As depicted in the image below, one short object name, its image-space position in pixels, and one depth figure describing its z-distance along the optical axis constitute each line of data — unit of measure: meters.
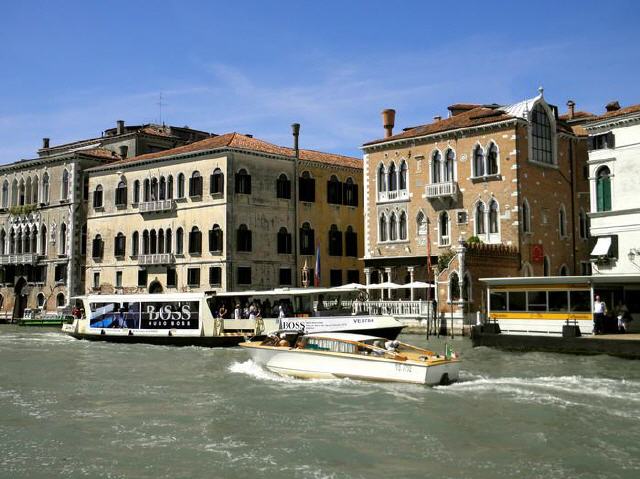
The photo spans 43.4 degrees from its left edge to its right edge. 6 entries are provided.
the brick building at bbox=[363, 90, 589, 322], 34.62
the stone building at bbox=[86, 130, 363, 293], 40.31
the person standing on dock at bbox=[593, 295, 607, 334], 26.41
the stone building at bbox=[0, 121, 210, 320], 48.19
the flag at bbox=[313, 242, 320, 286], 37.88
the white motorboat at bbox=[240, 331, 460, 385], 17.91
